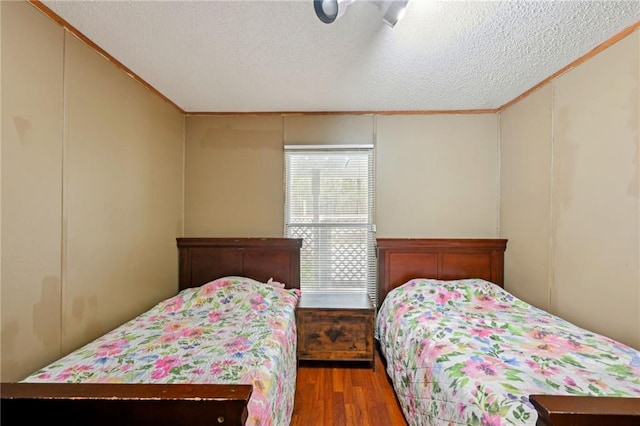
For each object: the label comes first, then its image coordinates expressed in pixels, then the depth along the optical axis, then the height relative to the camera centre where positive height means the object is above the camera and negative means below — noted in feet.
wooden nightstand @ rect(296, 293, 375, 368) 7.92 -3.25
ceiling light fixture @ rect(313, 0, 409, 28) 3.97 +2.80
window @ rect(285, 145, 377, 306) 9.55 -0.15
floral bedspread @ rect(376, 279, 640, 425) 3.98 -2.35
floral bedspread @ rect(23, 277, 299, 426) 4.30 -2.44
